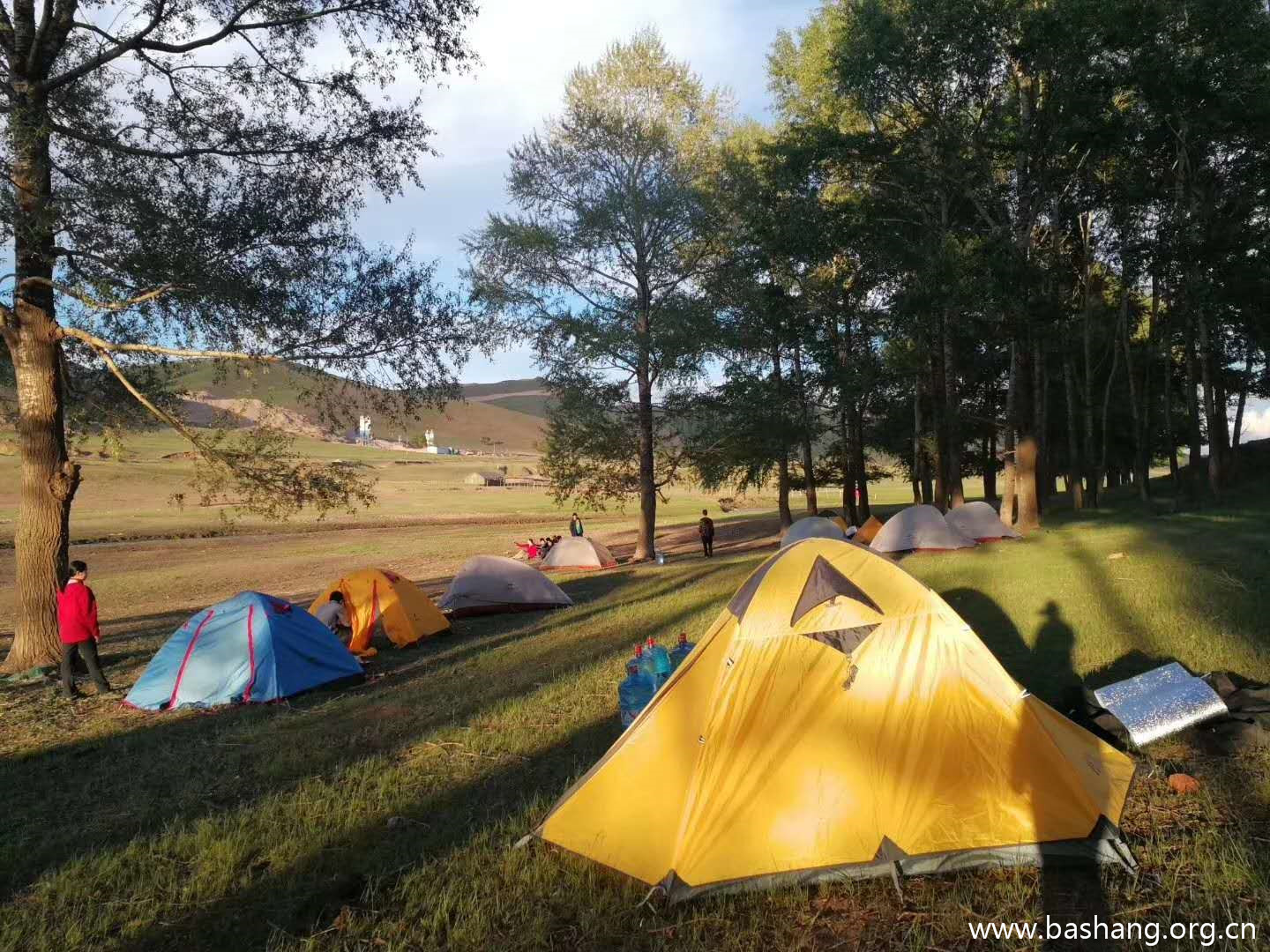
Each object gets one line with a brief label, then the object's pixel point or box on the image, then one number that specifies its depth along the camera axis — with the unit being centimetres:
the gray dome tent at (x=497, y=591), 1817
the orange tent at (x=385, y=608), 1451
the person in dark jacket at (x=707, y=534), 2795
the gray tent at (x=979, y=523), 2164
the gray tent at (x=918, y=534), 2062
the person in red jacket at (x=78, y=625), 1066
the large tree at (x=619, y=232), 2456
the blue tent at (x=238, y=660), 1049
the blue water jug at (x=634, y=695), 704
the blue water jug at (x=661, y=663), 711
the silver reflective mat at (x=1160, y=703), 589
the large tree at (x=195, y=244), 1202
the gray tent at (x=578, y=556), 2670
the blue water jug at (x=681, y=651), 748
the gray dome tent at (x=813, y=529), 2147
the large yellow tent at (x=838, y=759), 467
